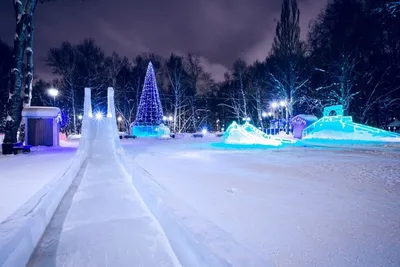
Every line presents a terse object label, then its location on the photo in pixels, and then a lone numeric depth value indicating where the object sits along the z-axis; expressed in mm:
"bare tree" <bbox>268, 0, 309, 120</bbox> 25781
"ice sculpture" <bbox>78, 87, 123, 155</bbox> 10344
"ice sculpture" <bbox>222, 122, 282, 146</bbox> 16297
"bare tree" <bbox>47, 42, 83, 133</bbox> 27172
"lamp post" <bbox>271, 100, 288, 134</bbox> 26662
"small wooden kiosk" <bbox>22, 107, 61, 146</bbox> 13727
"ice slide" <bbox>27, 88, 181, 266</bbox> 2312
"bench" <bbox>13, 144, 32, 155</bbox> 10172
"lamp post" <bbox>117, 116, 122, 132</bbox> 36012
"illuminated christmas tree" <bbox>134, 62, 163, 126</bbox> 25062
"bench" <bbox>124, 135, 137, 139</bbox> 23094
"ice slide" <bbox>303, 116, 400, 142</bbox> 17062
